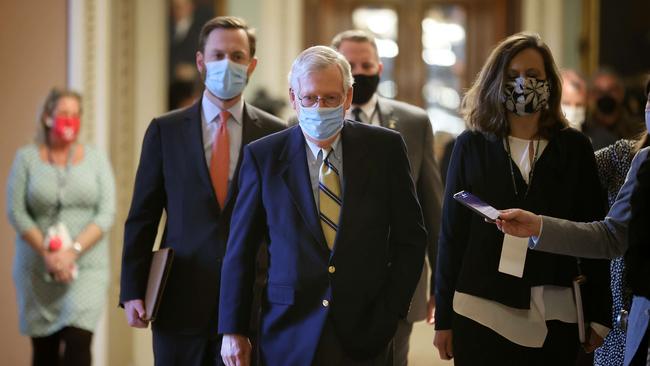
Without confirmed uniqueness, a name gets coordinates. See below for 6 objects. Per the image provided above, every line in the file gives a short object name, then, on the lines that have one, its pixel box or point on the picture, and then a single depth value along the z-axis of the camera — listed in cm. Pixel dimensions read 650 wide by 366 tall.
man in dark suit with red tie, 756
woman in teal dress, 1126
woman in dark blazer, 660
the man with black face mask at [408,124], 862
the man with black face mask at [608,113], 1190
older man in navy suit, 638
